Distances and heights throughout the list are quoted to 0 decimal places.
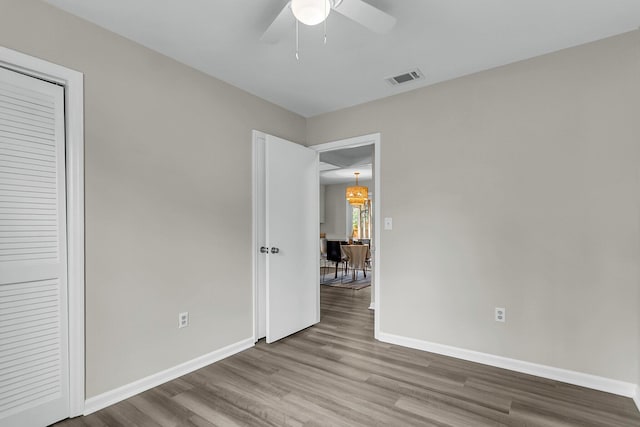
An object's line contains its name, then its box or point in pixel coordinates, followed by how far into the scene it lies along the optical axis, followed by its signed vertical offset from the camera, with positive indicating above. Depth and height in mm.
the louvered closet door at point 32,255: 1784 -214
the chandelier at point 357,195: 7324 +488
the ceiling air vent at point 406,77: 2812 +1256
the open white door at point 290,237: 3209 -222
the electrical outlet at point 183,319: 2568 -826
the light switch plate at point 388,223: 3260 -77
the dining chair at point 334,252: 6945 -785
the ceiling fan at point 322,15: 1368 +1028
